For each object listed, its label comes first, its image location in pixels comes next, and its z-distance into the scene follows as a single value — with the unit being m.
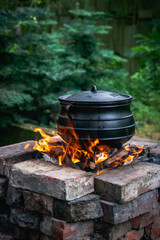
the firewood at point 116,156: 2.60
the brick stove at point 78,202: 2.19
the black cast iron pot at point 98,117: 2.41
